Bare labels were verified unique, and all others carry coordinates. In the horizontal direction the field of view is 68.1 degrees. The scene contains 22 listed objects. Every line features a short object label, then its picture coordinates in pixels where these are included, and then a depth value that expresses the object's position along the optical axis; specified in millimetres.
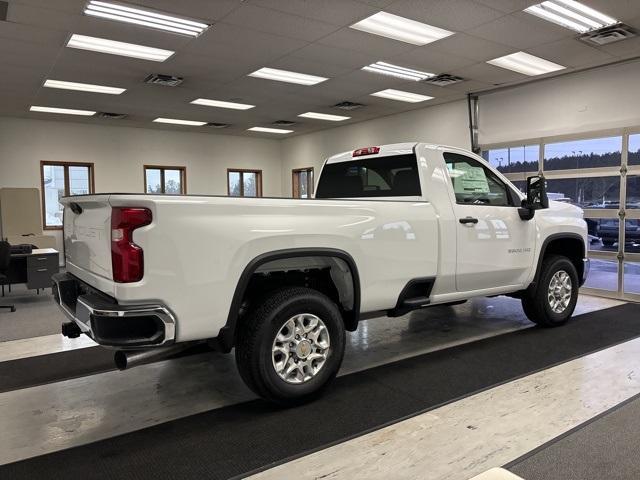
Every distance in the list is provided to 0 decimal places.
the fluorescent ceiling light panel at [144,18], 4759
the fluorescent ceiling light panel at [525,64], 6574
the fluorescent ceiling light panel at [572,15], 4820
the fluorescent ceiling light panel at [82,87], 7659
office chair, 5887
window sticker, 3957
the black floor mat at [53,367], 3505
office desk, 6355
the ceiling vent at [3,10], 4621
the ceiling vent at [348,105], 9404
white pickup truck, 2371
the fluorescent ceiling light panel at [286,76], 7203
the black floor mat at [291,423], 2301
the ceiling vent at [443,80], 7434
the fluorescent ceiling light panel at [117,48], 5719
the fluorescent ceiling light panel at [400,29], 5207
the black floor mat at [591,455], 2197
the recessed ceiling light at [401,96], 8562
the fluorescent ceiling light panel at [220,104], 9059
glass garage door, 6492
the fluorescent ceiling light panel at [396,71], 6965
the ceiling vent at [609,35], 5398
